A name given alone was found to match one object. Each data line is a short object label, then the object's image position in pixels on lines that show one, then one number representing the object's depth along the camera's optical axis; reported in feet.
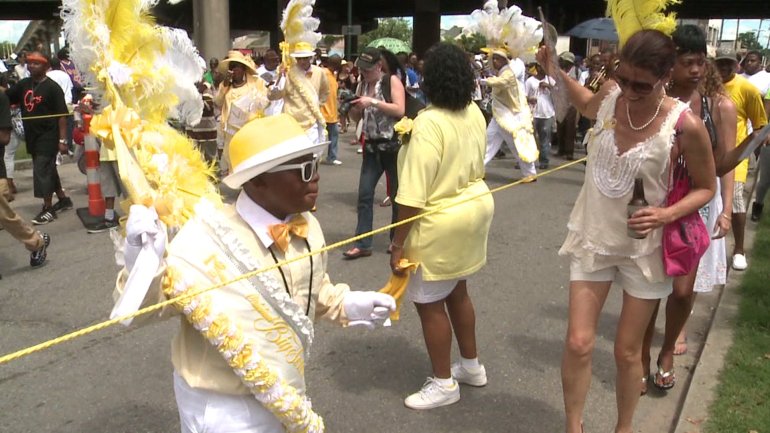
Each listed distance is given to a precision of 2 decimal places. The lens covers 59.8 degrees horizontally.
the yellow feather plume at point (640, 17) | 9.95
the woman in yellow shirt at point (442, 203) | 10.62
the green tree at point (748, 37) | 204.74
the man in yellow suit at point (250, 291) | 6.35
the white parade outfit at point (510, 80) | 25.96
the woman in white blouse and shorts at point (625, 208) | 8.89
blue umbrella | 48.11
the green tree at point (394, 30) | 309.57
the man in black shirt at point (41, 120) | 24.16
